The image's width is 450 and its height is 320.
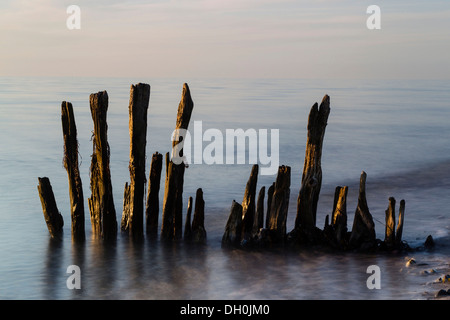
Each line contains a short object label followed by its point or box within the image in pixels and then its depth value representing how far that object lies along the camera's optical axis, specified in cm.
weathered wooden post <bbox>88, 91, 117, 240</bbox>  977
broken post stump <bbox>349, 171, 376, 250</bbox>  972
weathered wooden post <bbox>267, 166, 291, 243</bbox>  980
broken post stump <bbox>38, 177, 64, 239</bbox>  1040
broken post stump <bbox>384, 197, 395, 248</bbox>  976
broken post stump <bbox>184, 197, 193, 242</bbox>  1042
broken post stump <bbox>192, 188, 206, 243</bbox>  1029
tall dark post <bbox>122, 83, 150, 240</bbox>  984
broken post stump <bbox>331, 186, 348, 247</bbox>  983
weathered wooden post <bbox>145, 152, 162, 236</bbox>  1035
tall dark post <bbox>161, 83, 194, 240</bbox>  993
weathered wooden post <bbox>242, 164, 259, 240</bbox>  1002
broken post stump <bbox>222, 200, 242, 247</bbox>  999
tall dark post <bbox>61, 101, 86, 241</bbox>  990
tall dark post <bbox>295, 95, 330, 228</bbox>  970
